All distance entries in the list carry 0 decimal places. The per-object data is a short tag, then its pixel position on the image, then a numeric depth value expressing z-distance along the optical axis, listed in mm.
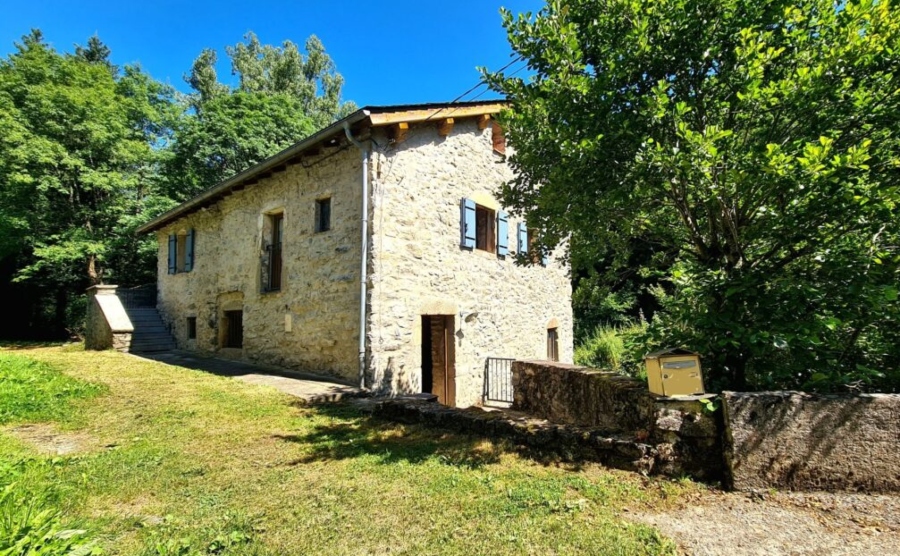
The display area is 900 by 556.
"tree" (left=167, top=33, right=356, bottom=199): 17250
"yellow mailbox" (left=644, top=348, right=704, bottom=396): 3422
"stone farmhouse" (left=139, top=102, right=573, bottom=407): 7316
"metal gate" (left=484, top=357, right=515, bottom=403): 9557
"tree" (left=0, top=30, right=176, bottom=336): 14242
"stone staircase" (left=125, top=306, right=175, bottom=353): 11859
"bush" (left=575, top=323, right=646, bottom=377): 12195
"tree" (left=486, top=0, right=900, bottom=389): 2945
